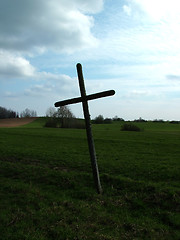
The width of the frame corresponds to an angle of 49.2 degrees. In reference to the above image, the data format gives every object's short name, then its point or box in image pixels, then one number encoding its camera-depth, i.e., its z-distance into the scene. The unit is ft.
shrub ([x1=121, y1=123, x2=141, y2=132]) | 194.19
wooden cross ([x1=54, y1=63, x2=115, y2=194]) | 22.70
